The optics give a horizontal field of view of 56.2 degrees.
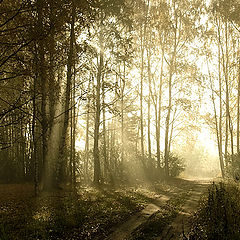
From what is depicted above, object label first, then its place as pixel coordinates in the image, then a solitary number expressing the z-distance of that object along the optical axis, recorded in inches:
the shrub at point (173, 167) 803.1
